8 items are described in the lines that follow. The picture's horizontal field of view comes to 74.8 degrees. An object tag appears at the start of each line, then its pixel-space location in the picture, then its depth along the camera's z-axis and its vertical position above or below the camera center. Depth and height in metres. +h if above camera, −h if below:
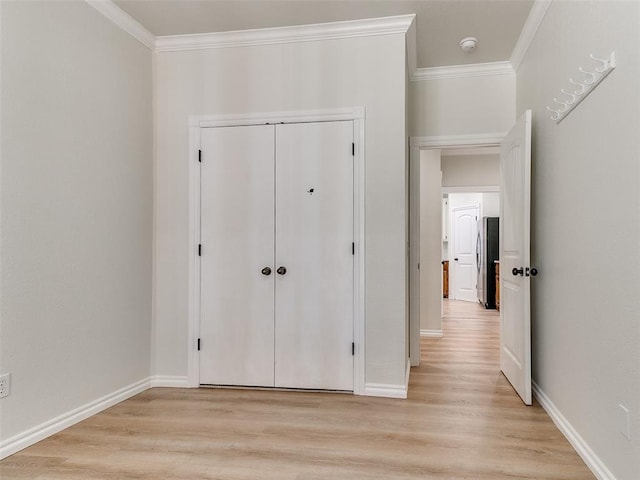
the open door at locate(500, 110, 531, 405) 2.77 -0.12
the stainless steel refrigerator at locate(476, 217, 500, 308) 7.32 -0.32
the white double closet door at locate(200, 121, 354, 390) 3.03 -0.12
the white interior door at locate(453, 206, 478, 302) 8.63 -0.26
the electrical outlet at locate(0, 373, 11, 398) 2.05 -0.72
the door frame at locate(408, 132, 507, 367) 3.73 +0.21
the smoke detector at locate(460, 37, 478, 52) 3.19 +1.53
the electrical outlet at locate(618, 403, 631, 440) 1.62 -0.71
